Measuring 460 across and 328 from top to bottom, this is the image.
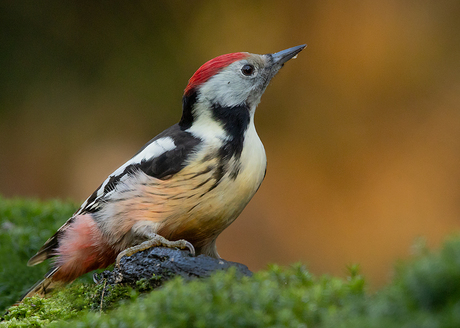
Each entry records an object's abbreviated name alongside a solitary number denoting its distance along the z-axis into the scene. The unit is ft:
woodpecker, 16.62
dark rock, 13.94
